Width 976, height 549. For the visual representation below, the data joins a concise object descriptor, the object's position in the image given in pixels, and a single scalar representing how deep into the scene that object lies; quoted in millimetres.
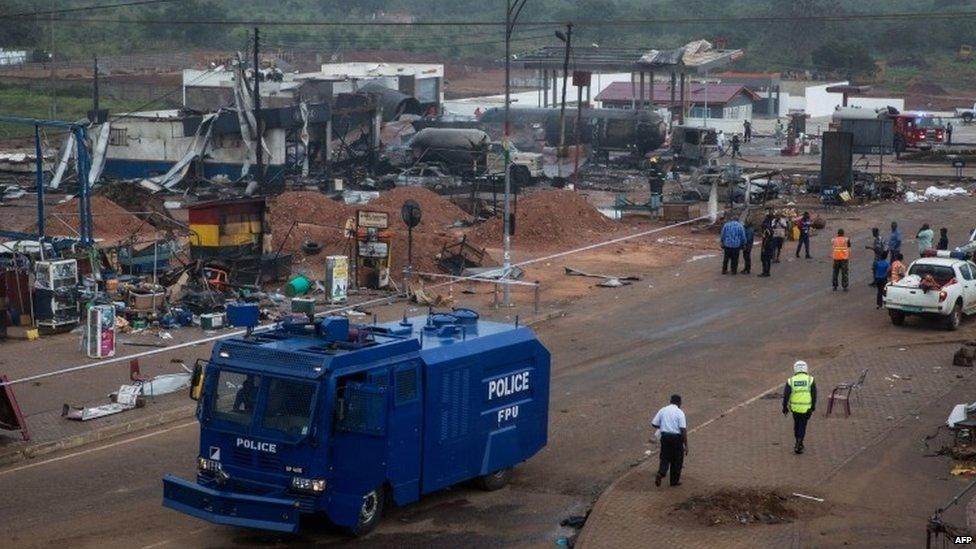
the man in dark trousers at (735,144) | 66312
